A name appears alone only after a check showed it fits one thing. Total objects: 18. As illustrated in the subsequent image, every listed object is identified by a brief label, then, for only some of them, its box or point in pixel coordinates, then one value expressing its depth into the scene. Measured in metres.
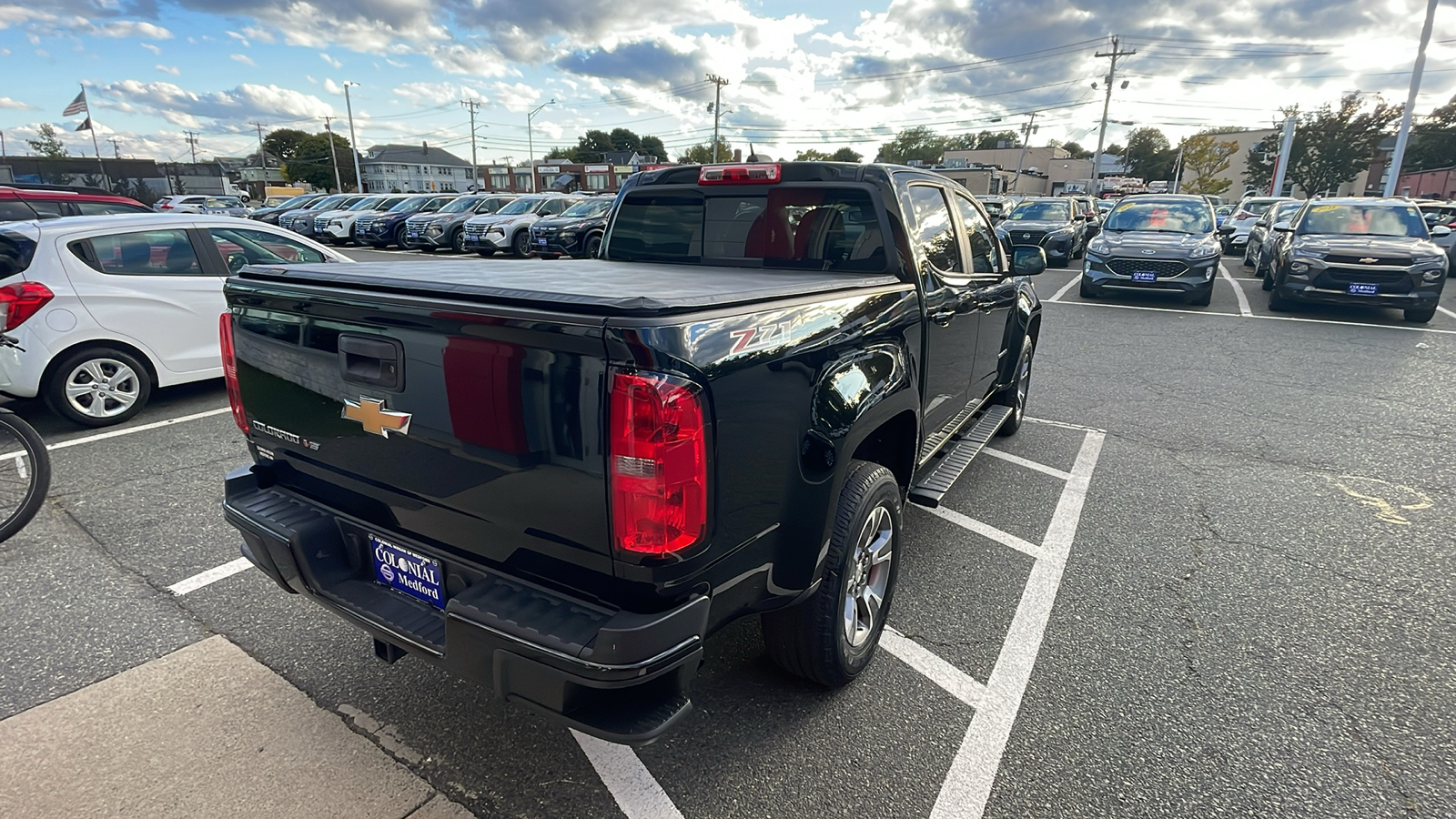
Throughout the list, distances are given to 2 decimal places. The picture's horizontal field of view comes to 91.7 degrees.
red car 10.11
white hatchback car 5.10
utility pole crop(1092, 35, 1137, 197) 52.06
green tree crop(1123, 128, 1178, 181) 103.95
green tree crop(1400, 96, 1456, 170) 49.59
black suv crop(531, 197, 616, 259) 16.86
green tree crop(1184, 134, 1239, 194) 66.00
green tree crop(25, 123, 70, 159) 87.69
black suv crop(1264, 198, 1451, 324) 9.82
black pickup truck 1.70
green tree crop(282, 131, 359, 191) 91.94
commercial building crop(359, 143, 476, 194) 102.94
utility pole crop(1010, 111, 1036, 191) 77.50
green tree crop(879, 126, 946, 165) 125.00
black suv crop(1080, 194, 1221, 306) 11.16
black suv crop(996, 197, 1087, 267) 16.58
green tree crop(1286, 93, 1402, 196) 49.19
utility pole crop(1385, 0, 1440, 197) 21.58
